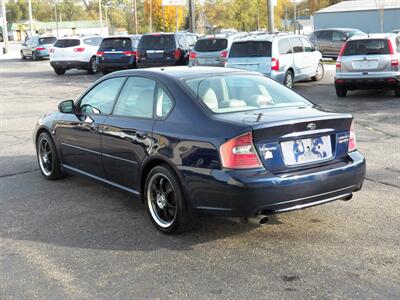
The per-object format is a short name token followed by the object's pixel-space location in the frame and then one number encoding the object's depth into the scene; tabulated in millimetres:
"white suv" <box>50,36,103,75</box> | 25250
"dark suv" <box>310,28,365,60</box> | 28078
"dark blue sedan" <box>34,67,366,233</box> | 4363
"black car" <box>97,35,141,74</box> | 22922
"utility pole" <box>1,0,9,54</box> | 52825
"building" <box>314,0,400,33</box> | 54156
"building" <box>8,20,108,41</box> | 110062
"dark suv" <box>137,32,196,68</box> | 21094
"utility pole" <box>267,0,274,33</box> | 23312
